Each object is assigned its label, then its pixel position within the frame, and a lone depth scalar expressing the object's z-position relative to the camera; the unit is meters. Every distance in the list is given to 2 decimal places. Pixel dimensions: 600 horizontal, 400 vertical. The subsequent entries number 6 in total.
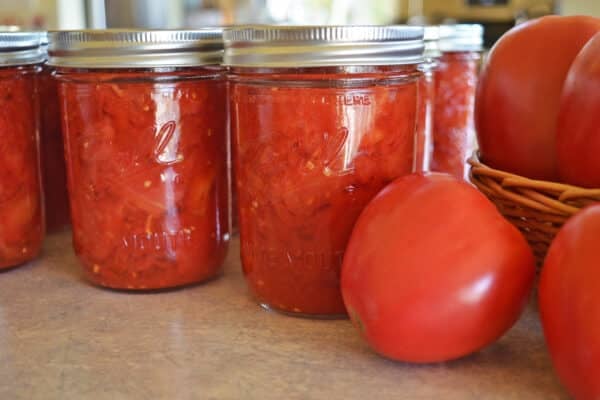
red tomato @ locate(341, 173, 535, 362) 0.55
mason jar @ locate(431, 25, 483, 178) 0.98
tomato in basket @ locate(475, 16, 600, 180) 0.69
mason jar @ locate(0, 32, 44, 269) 0.78
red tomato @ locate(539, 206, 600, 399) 0.49
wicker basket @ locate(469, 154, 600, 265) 0.63
